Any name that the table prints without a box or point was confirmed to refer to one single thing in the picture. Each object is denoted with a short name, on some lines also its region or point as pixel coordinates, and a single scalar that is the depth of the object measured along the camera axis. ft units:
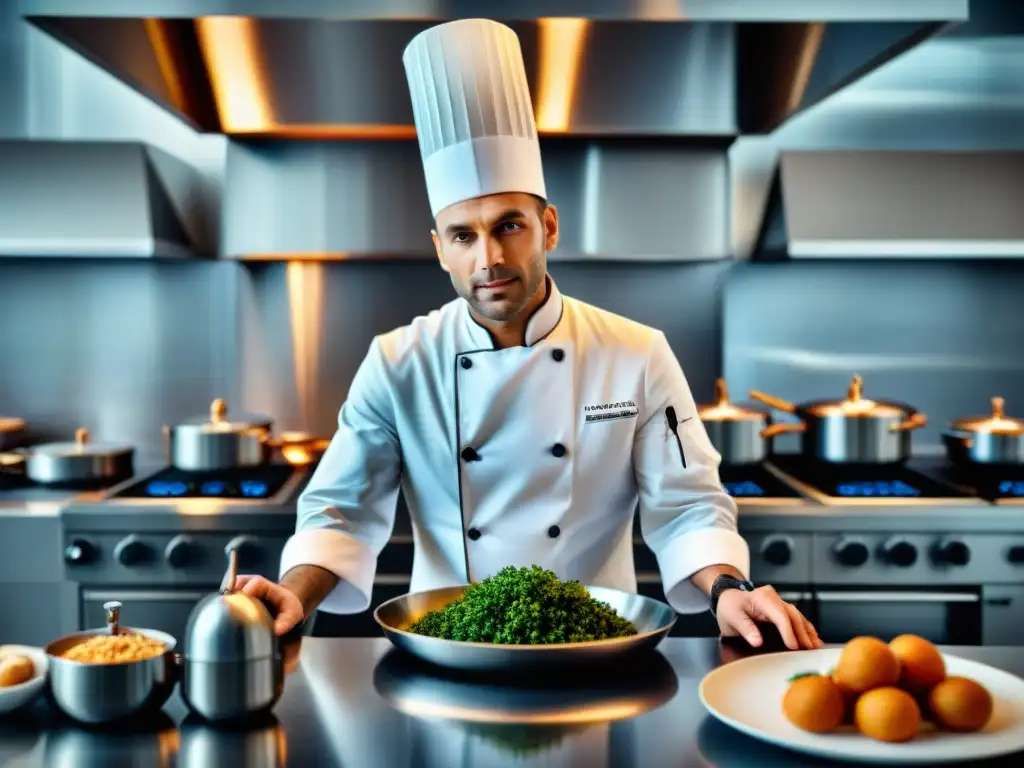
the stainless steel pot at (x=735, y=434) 10.58
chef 6.50
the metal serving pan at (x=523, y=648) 4.58
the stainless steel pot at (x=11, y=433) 11.50
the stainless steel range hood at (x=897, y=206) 10.93
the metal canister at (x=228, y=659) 4.24
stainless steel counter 4.00
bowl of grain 4.25
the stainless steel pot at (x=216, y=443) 10.44
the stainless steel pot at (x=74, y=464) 10.35
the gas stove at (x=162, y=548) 9.55
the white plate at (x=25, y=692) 4.41
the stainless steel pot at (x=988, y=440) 10.27
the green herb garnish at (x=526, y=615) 4.68
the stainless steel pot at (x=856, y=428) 10.39
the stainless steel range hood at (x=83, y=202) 10.77
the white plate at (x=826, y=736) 3.91
